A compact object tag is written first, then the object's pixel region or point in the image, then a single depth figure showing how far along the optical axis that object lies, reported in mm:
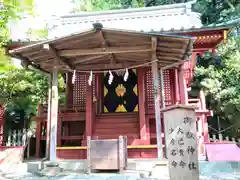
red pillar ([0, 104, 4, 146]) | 9947
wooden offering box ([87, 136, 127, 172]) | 5984
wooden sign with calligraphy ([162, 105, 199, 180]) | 3477
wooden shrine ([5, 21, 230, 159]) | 6590
